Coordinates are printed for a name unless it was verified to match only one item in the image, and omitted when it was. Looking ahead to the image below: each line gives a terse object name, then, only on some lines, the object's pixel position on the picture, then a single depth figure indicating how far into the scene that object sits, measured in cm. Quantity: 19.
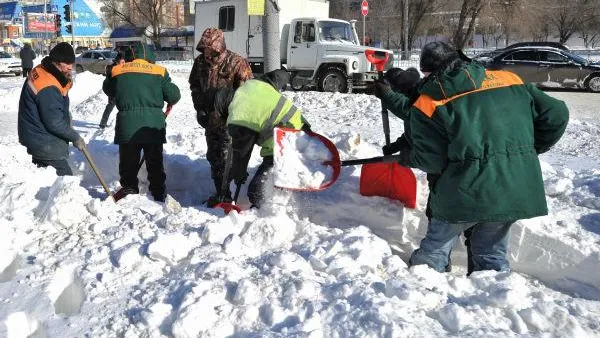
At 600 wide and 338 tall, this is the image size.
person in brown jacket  482
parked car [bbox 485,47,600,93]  1508
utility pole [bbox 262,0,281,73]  785
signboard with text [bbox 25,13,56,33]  5118
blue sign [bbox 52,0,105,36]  5647
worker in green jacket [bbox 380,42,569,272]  284
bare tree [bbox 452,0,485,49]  2894
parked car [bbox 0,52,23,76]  2538
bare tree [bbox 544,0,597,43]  4400
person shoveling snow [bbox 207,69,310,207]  413
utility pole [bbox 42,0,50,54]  4418
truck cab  1471
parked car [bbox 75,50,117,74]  2575
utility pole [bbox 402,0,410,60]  2419
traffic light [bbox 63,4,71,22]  2608
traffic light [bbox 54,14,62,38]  2946
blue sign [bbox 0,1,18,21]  5559
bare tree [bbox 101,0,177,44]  4072
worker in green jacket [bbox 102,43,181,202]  488
